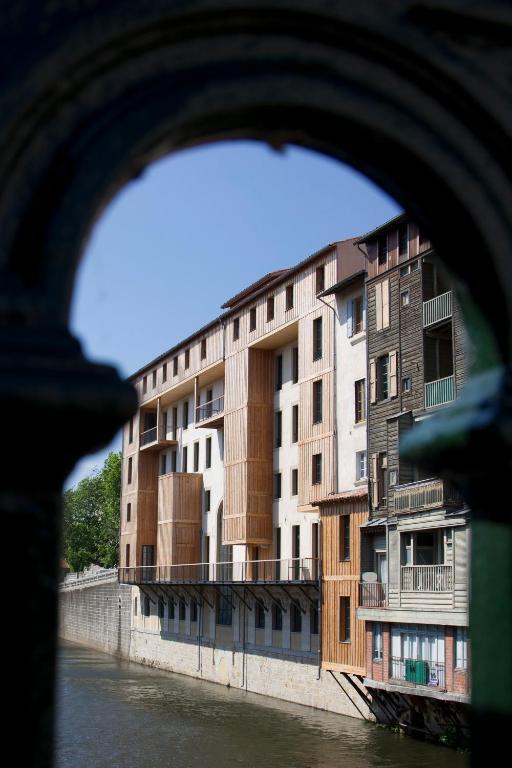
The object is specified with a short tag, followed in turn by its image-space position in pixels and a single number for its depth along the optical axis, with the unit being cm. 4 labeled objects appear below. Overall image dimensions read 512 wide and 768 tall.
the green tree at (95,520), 7856
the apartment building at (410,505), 2686
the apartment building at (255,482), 3491
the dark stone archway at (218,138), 304
